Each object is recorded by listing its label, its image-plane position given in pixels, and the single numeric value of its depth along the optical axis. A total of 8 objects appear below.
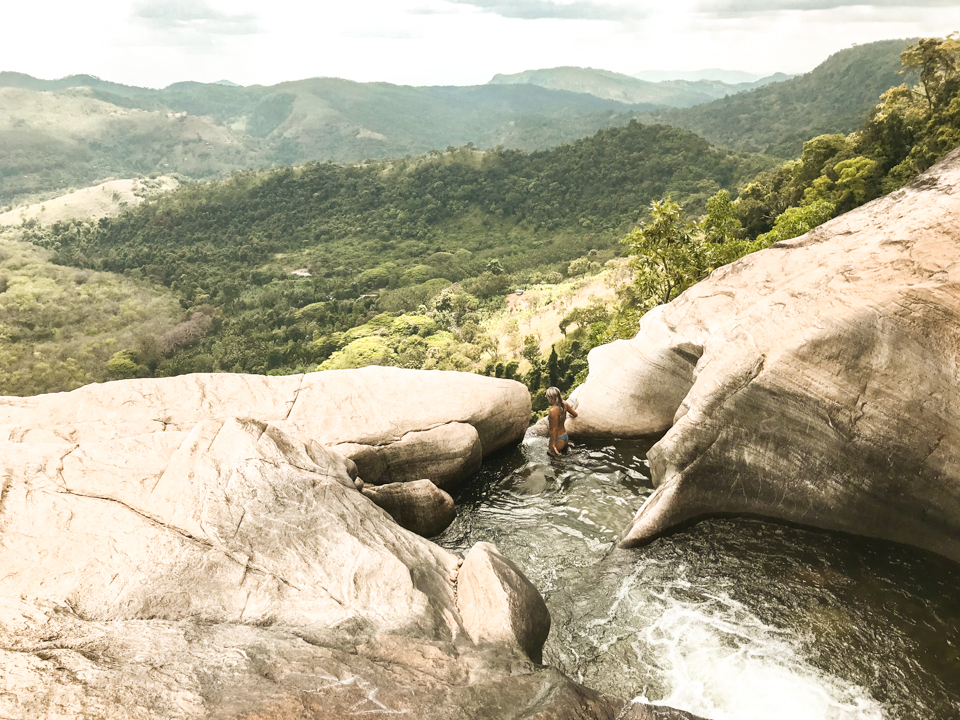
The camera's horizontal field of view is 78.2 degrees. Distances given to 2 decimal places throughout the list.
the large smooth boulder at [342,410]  11.82
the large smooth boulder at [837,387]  9.45
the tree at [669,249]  19.50
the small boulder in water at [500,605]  7.85
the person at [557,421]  14.87
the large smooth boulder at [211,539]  6.66
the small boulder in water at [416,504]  11.75
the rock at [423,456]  12.54
